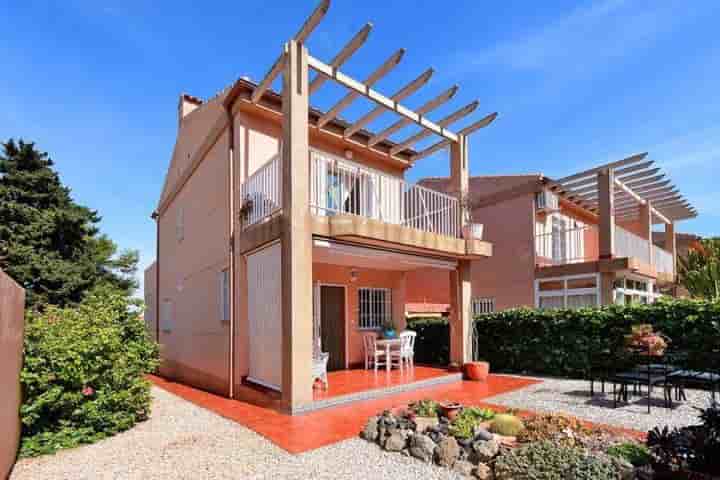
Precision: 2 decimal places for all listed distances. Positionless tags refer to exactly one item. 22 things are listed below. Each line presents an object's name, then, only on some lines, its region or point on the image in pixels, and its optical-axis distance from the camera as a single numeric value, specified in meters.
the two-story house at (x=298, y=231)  7.79
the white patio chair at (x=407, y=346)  11.00
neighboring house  14.33
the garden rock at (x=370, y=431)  6.00
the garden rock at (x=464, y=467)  4.87
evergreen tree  14.09
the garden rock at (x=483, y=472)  4.68
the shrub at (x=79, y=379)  6.18
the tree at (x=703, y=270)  16.56
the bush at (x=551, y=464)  4.04
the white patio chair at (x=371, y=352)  11.03
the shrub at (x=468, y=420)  5.45
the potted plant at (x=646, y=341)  7.77
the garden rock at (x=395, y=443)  5.58
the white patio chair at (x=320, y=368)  8.75
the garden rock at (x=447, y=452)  5.07
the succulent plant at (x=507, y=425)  5.41
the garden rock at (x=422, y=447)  5.26
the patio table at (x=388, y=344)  10.82
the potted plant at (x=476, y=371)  10.83
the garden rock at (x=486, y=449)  4.87
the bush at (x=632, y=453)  4.47
